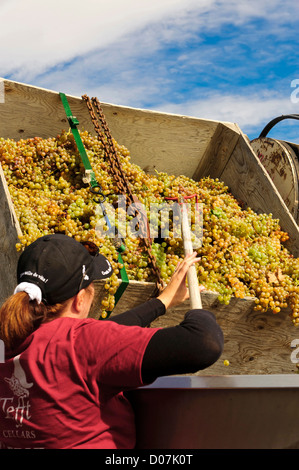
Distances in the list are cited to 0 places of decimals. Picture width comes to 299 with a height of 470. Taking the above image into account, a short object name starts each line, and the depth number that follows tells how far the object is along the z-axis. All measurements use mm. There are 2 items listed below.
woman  1508
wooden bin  2971
